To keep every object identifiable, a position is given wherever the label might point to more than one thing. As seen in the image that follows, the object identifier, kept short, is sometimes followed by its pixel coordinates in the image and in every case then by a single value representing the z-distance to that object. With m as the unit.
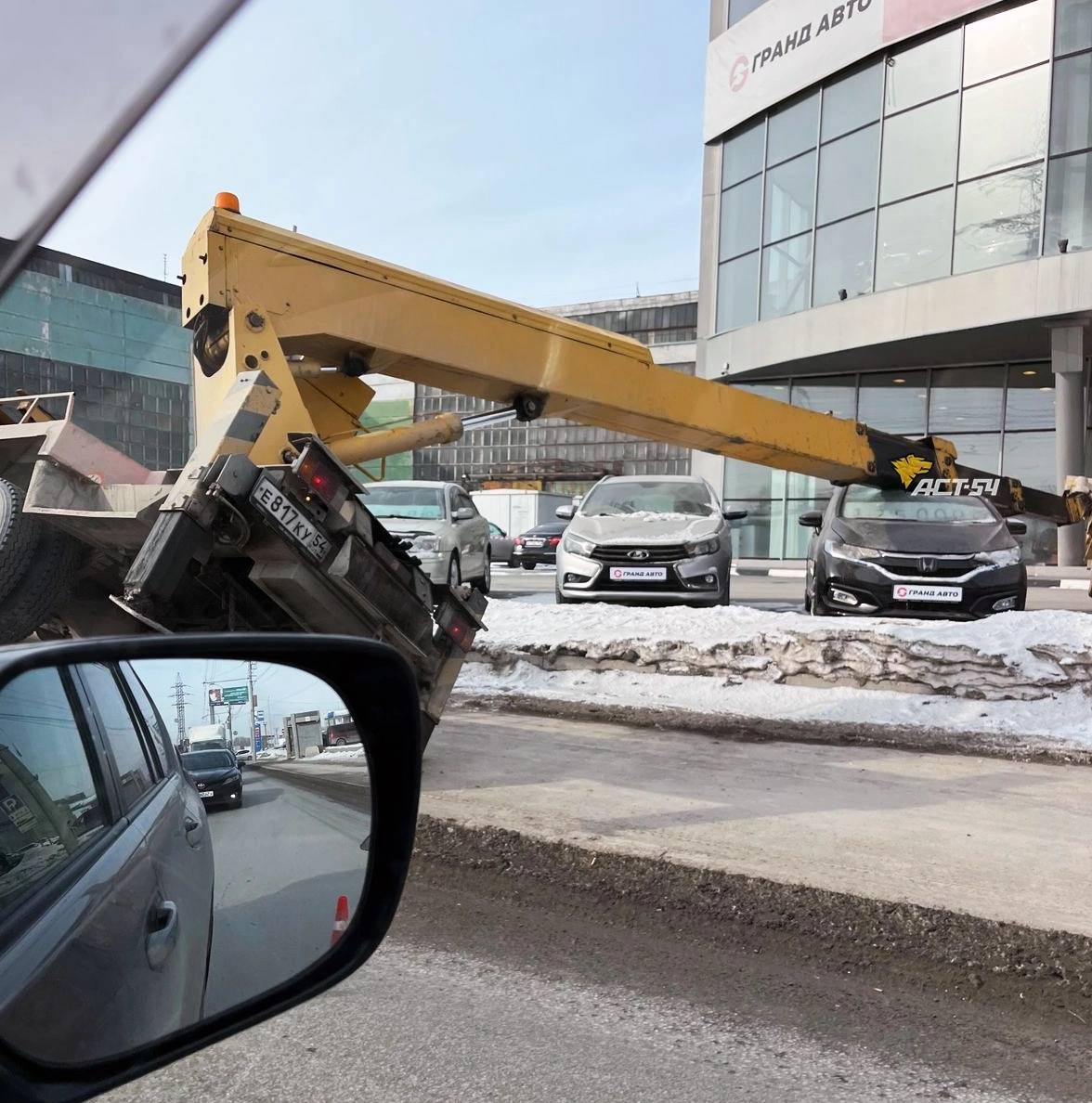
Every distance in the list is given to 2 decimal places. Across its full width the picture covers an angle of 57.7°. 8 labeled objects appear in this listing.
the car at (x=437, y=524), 12.22
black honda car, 9.24
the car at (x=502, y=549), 25.29
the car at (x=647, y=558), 9.99
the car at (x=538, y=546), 24.25
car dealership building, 18.84
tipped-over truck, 4.21
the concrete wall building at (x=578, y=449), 51.25
